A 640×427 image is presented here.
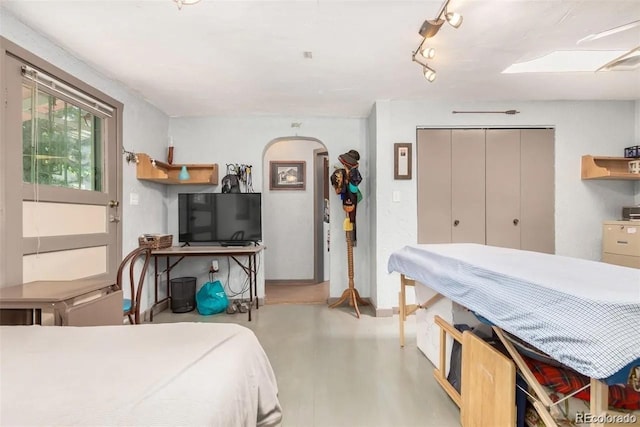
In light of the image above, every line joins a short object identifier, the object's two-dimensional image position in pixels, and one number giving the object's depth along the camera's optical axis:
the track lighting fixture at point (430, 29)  1.61
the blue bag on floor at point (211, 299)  3.50
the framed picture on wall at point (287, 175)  5.29
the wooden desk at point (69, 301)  1.46
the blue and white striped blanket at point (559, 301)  0.84
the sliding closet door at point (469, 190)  3.52
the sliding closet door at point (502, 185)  3.51
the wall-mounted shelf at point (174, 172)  3.27
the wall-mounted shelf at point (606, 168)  3.29
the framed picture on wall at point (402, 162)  3.47
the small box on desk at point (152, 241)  3.26
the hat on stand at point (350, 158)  3.57
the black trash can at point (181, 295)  3.58
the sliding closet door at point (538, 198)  3.51
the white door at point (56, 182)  1.87
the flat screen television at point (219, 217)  3.72
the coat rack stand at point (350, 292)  3.63
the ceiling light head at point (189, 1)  1.51
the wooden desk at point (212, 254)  3.25
